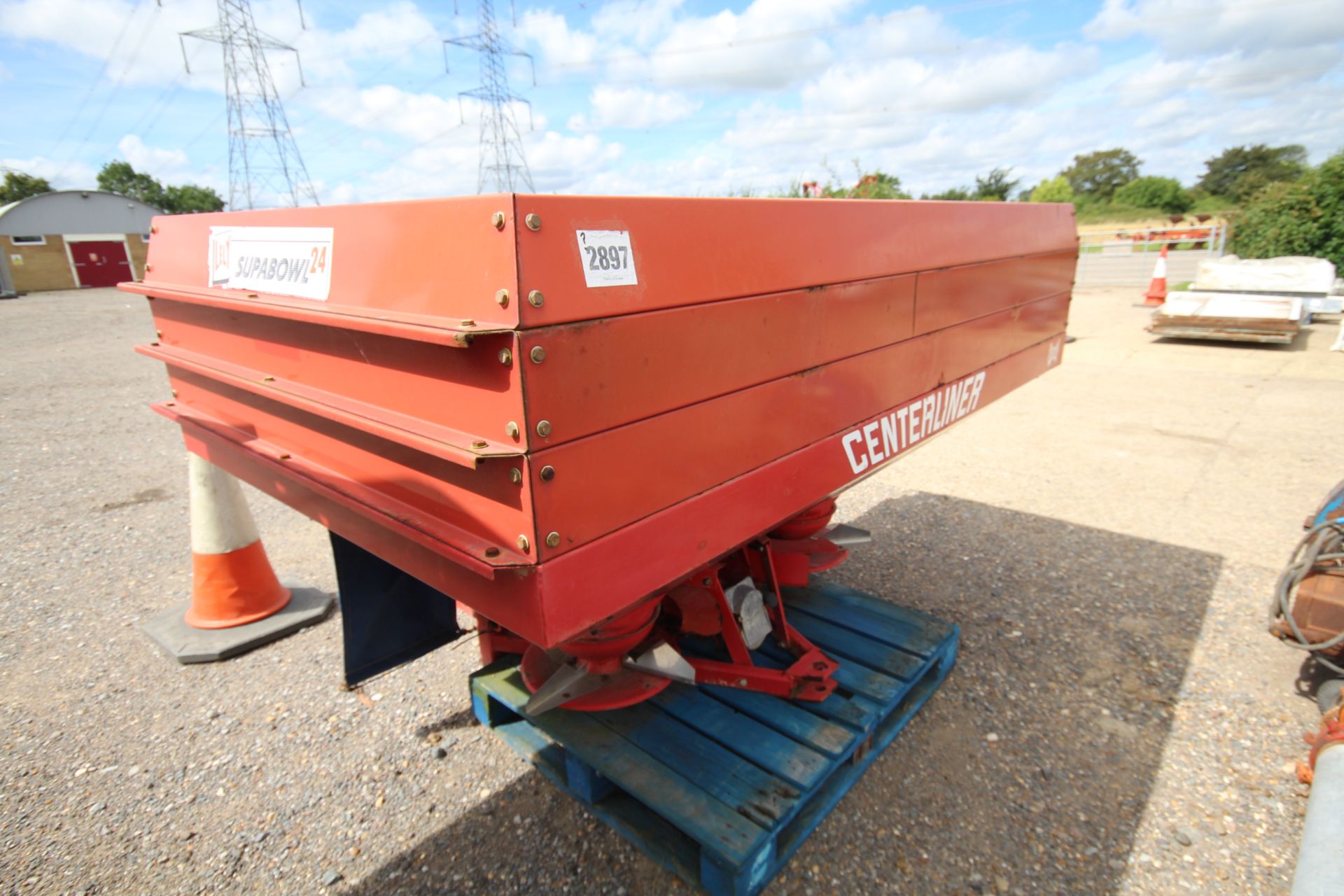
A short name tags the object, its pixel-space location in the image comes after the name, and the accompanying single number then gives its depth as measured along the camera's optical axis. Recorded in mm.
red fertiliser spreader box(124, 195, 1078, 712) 1269
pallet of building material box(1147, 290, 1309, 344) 9227
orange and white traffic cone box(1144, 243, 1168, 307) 12820
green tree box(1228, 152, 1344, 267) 12711
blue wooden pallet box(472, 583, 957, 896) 1948
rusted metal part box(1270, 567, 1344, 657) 2695
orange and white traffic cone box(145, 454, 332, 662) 3316
